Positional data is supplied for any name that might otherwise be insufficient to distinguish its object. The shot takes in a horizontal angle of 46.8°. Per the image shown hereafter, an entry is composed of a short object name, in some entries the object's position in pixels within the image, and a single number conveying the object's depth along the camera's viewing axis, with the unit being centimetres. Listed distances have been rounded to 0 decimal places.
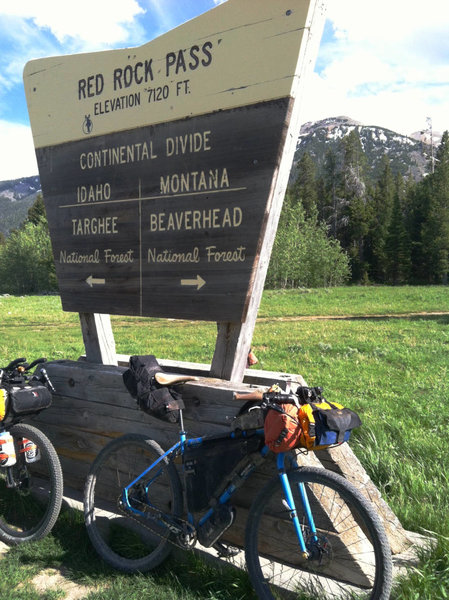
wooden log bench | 312
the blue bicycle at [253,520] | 275
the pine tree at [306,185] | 8369
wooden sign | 309
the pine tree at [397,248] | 7050
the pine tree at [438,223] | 6075
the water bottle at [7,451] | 386
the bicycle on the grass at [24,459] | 374
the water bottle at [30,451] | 391
